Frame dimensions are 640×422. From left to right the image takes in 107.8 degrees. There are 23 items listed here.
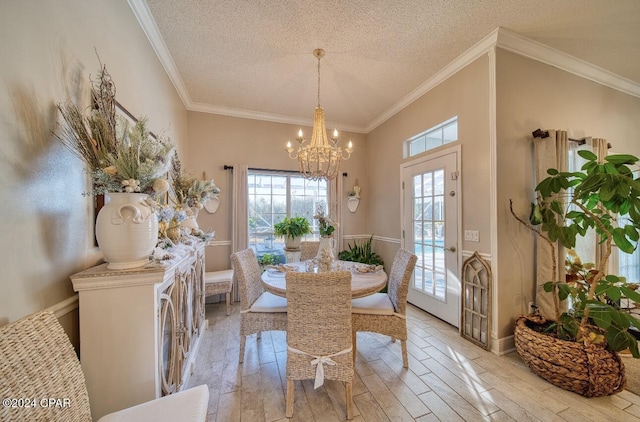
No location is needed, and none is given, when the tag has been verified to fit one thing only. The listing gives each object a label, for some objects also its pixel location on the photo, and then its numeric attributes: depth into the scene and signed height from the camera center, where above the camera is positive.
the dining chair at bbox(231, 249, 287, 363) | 2.07 -0.87
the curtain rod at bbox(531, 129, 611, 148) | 2.31 +0.78
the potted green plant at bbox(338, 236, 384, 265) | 4.09 -0.74
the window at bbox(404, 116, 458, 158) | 2.82 +1.01
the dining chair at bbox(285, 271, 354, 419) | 1.45 -0.76
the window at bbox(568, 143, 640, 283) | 2.63 -0.32
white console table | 1.07 -0.57
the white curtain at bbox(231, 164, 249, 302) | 3.66 -0.03
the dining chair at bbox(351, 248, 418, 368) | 2.02 -0.89
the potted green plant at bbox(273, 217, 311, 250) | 3.53 -0.25
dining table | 1.85 -0.59
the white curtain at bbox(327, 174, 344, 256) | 4.23 +0.21
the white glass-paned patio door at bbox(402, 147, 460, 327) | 2.74 -0.22
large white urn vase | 1.09 -0.07
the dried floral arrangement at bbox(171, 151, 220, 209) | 2.29 +0.23
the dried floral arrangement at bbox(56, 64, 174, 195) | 1.11 +0.32
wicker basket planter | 1.70 -1.17
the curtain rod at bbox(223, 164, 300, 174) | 3.75 +0.75
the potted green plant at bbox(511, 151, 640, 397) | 1.69 -0.73
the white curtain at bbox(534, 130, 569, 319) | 2.31 +0.32
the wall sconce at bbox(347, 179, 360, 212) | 4.41 +0.27
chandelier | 2.35 +0.65
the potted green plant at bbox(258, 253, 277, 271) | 3.86 -0.77
